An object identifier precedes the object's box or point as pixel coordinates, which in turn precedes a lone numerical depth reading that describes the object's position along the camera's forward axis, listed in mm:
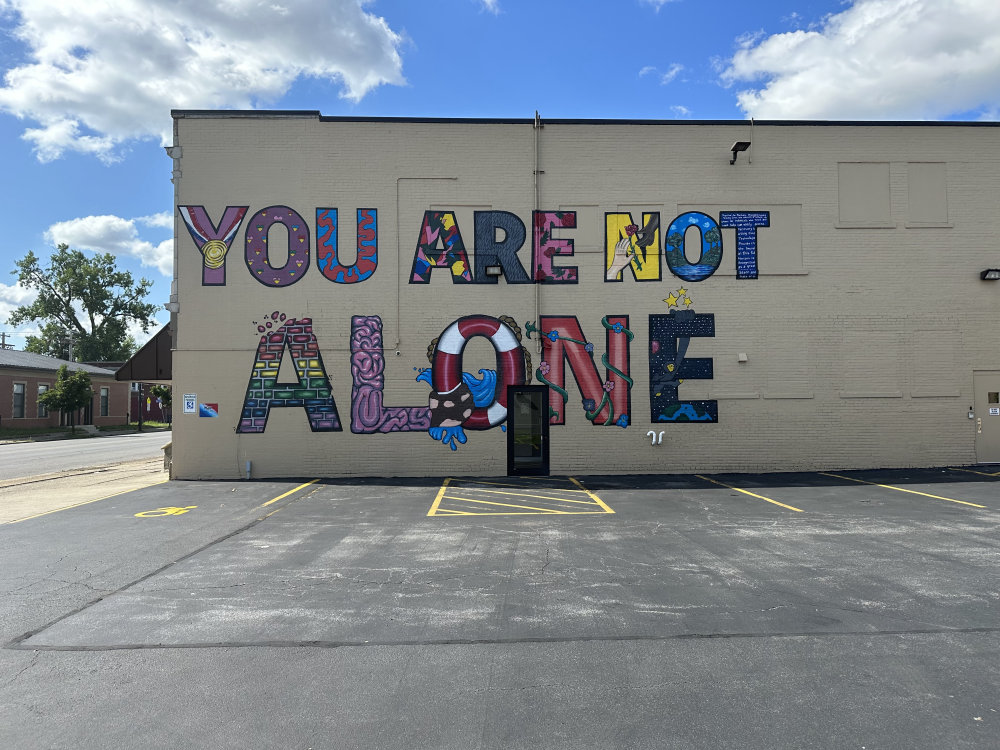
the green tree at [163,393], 48469
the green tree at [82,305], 67062
